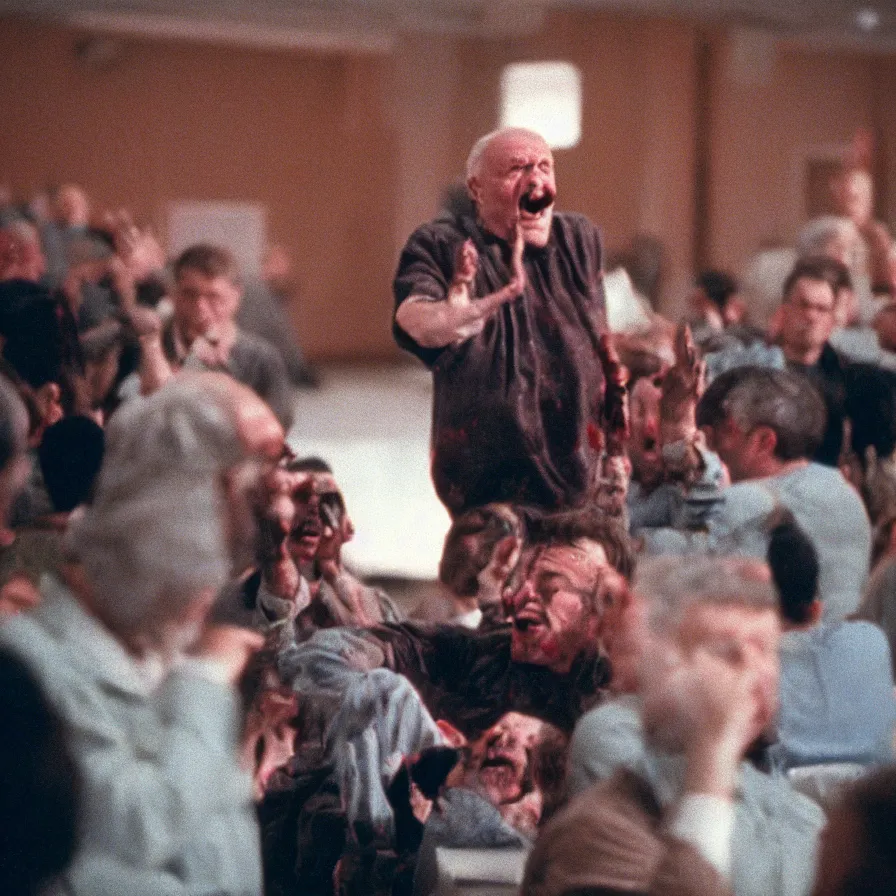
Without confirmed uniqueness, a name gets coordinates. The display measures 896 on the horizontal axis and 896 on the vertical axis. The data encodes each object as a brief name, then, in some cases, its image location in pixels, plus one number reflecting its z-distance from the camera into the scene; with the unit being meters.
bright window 24.61
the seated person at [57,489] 5.03
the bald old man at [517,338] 6.71
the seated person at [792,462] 7.15
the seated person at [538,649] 5.70
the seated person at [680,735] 3.87
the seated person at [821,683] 5.92
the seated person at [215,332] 9.58
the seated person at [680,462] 6.60
